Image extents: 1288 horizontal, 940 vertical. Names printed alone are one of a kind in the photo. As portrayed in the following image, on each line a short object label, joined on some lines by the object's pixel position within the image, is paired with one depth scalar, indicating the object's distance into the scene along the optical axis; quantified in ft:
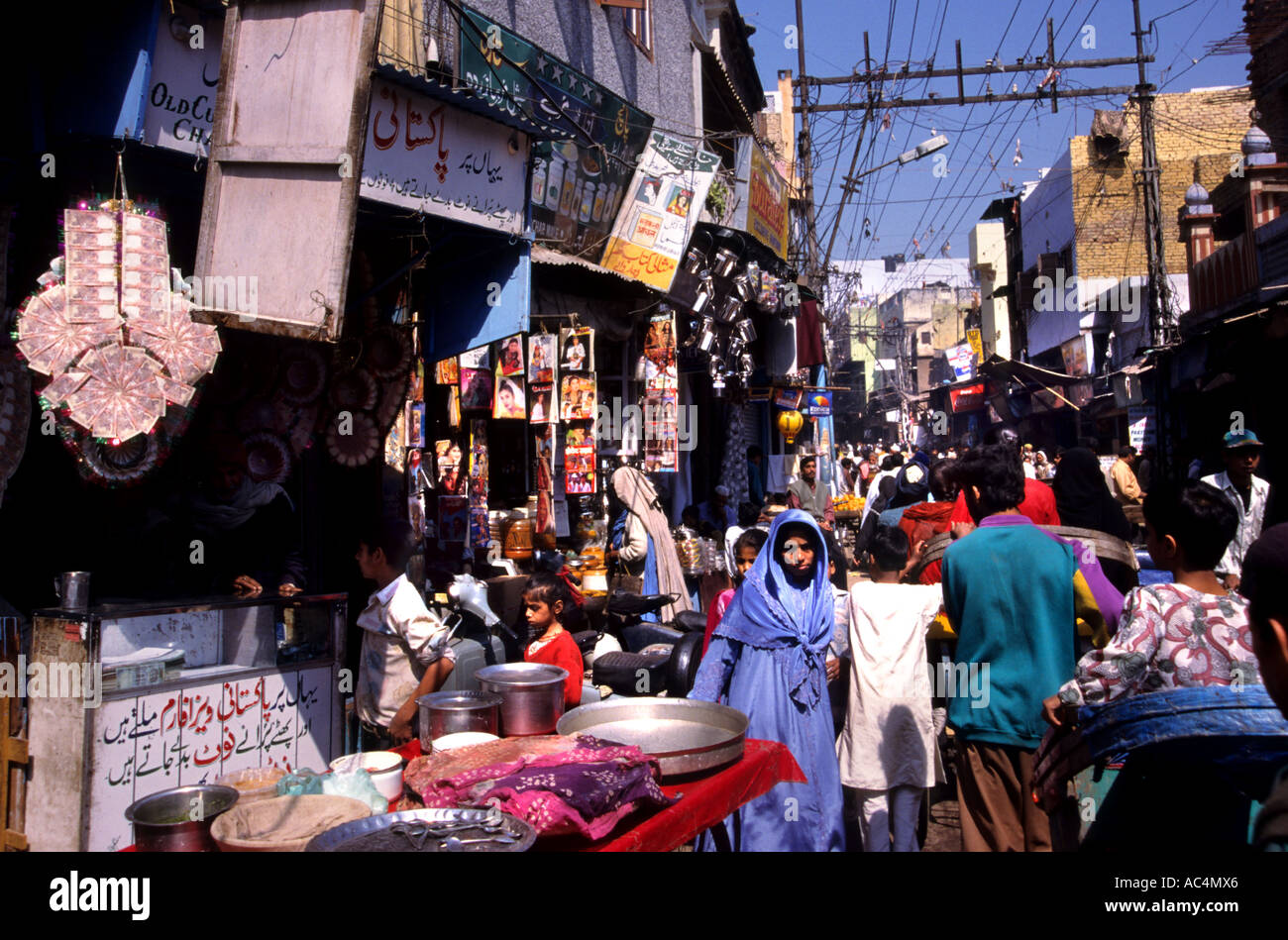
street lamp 54.13
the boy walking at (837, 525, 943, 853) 13.41
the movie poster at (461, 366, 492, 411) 24.52
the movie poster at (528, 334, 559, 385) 25.62
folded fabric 7.64
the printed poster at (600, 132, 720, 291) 31.96
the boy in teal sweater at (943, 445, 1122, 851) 11.32
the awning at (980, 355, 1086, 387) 78.38
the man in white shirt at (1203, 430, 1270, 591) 19.51
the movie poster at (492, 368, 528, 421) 24.80
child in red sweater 14.82
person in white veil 28.22
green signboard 24.57
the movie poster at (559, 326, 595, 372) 25.91
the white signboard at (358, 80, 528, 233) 15.98
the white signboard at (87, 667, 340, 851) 12.08
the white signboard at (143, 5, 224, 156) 13.06
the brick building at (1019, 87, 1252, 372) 73.92
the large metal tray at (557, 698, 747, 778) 10.17
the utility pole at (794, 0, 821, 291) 63.87
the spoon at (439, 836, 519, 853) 6.91
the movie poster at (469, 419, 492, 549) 24.38
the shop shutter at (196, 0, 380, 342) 11.80
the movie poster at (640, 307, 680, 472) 31.32
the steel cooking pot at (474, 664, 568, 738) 10.96
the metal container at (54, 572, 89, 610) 12.51
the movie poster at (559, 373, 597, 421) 26.04
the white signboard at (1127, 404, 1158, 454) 57.77
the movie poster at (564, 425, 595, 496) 26.73
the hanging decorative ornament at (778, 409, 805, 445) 52.11
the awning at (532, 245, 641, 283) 24.86
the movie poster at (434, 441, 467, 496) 24.04
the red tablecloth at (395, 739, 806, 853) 8.02
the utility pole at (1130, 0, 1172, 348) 54.03
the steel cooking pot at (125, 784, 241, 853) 7.62
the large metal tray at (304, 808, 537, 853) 6.95
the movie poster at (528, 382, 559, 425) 25.66
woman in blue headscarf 12.72
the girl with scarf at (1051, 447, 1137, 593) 18.30
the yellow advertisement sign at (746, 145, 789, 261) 41.68
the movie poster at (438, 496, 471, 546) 23.91
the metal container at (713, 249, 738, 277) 36.06
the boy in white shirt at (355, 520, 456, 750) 13.48
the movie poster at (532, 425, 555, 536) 25.94
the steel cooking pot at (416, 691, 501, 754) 10.43
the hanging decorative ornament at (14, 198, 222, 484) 12.23
